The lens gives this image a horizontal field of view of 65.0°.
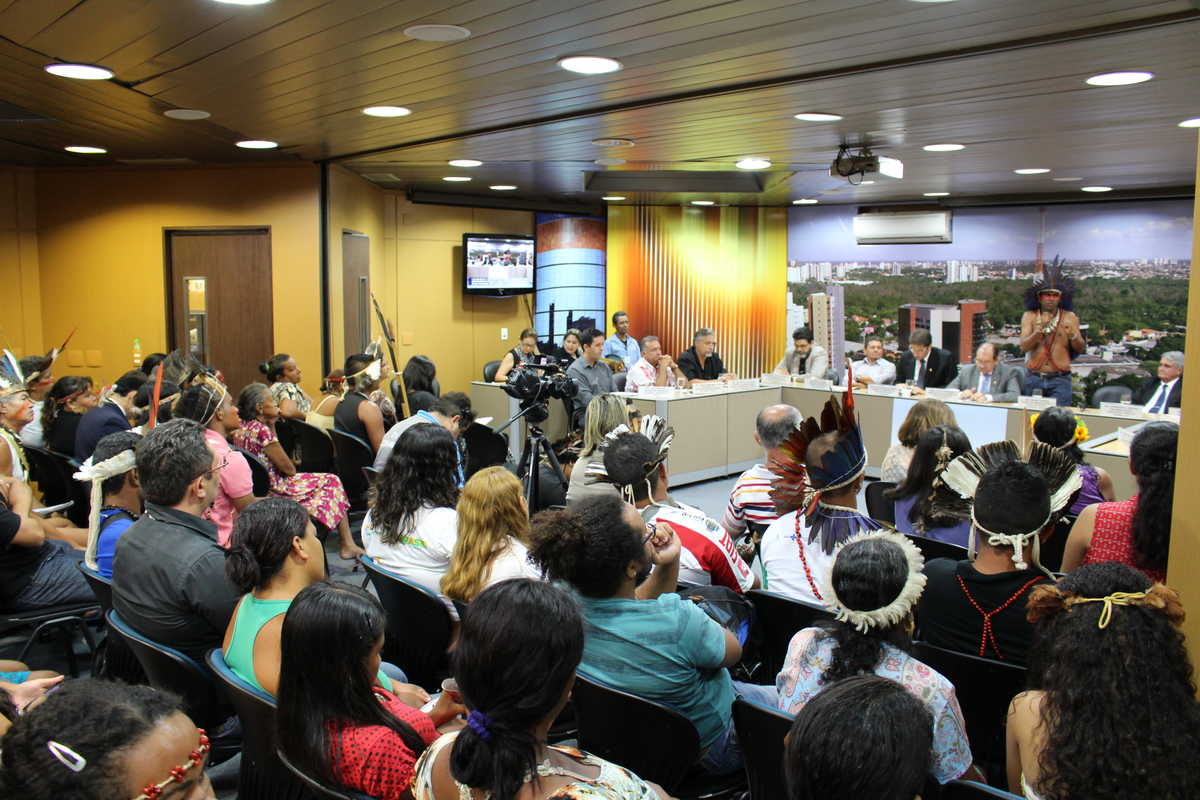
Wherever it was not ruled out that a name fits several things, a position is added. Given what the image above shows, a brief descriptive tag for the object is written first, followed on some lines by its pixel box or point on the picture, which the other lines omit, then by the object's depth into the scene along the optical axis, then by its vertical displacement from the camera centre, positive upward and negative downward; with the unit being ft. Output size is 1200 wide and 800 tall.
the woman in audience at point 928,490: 11.93 -2.35
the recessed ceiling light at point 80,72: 13.66 +3.44
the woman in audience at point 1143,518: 9.39 -2.08
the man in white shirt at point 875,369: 29.37 -1.78
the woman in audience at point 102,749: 4.23 -2.04
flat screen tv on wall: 35.24 +1.72
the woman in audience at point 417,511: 10.82 -2.37
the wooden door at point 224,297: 25.58 +0.27
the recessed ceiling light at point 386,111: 16.98 +3.59
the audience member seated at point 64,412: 16.76 -1.91
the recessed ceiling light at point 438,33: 11.37 +3.37
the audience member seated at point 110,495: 10.41 -2.15
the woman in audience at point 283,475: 16.43 -3.00
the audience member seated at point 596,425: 14.02 -1.75
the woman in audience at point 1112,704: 5.40 -2.31
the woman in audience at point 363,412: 18.99 -2.10
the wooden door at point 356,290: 27.44 +0.55
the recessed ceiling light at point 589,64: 12.93 +3.42
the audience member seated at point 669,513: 9.87 -2.20
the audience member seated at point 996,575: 8.02 -2.26
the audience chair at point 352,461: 18.45 -3.00
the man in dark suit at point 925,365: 28.19 -1.59
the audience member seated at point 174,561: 8.65 -2.36
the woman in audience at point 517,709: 4.85 -2.12
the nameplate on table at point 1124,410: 22.49 -2.33
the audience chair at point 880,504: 13.84 -2.84
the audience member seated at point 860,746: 4.39 -2.05
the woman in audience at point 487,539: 9.55 -2.37
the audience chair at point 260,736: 6.72 -3.11
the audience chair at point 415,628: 9.46 -3.29
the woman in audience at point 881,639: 6.32 -2.27
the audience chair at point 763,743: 6.26 -2.95
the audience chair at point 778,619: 8.68 -2.90
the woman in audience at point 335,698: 6.22 -2.61
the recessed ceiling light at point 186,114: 17.26 +3.59
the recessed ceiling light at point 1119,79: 13.43 +3.40
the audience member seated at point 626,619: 7.18 -2.35
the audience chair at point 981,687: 7.28 -2.93
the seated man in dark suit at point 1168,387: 23.02 -1.77
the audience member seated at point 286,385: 20.10 -1.72
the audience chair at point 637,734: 6.84 -3.17
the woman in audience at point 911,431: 13.80 -1.76
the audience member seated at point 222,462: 13.51 -2.24
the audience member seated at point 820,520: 9.65 -2.15
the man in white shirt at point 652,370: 27.61 -1.77
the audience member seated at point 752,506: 12.08 -2.50
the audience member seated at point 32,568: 11.32 -3.27
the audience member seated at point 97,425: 15.67 -1.97
